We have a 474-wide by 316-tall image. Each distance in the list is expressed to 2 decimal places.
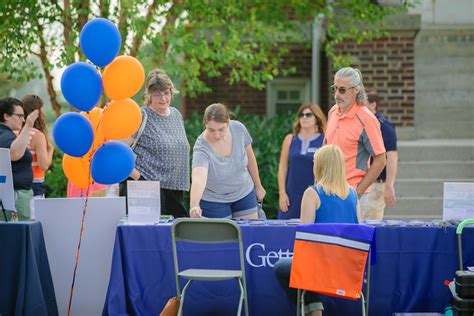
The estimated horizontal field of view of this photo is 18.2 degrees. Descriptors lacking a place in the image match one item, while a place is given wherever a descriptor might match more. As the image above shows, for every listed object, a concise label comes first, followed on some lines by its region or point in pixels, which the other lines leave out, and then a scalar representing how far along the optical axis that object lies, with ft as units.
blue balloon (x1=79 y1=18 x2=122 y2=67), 34.05
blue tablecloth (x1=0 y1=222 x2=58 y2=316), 33.66
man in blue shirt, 44.70
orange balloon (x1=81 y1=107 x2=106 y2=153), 35.66
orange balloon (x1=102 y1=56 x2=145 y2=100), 34.57
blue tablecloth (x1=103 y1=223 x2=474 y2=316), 33.85
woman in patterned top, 39.27
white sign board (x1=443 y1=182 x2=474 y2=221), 34.12
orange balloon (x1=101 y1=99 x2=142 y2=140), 35.00
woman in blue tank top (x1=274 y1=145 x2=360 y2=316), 32.69
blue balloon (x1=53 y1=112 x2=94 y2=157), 33.95
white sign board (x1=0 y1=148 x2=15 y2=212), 35.39
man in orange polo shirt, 38.57
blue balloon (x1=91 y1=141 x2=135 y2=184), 34.36
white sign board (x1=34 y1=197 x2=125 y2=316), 35.58
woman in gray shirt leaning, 38.39
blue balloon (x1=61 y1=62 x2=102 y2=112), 33.99
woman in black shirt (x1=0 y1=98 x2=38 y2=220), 41.07
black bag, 30.03
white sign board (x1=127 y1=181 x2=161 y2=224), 34.14
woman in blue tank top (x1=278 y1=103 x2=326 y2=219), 44.33
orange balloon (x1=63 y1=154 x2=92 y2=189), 36.51
